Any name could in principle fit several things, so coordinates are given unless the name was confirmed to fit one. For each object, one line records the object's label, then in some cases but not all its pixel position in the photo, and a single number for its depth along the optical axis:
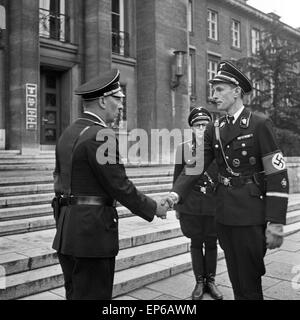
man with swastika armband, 2.90
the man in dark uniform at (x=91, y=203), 2.66
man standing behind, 4.36
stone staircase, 4.31
